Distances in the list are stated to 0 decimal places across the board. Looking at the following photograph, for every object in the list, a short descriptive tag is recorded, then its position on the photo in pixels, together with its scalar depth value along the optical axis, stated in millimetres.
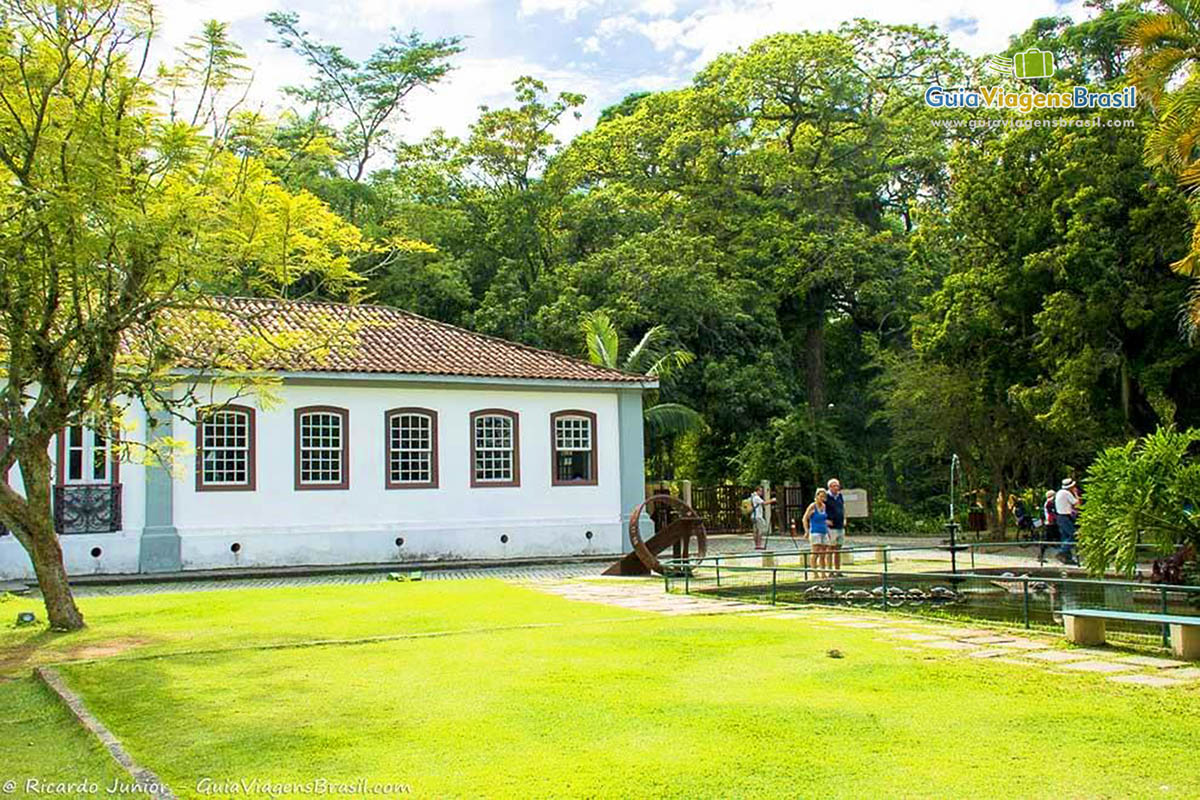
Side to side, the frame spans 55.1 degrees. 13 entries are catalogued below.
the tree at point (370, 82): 38781
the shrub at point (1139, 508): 11531
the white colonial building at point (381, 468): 20297
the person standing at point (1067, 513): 19172
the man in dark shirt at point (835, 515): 17312
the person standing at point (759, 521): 26875
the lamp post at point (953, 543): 15620
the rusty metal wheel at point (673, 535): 18188
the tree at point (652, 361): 28656
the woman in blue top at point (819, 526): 17312
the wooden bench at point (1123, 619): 8727
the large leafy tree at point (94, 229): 10344
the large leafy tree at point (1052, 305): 21625
